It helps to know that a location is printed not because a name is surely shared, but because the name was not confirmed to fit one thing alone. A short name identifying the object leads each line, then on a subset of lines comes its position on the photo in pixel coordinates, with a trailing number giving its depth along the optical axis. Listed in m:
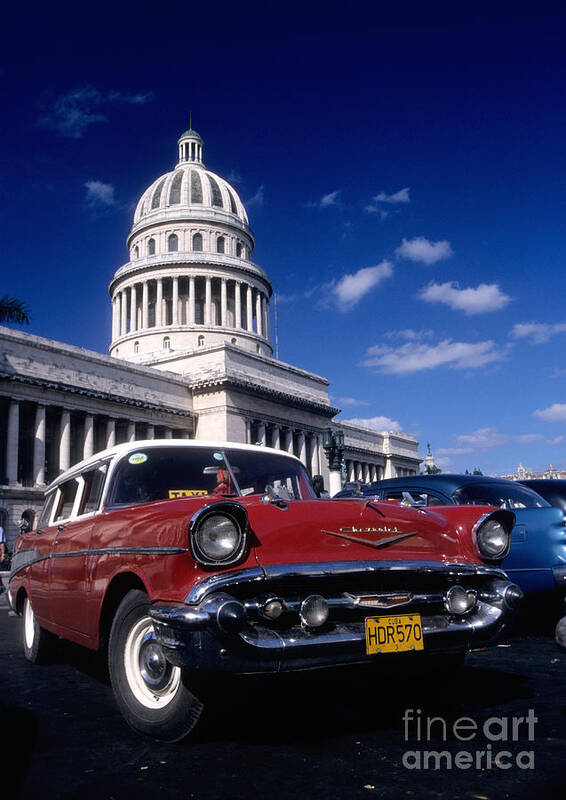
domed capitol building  36.34
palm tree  24.12
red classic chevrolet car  3.40
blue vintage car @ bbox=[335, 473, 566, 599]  6.83
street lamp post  29.39
